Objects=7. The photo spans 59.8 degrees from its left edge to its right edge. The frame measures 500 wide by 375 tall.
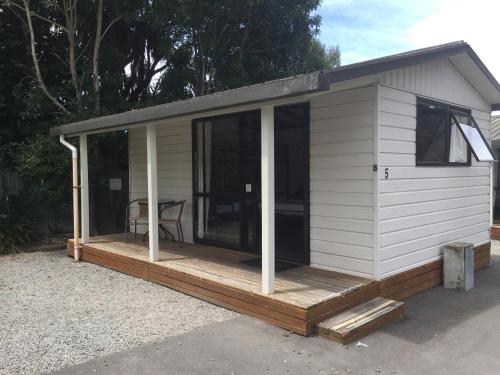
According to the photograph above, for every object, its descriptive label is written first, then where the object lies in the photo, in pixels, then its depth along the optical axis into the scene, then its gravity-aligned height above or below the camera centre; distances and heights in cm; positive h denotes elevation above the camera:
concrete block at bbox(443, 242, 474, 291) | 513 -106
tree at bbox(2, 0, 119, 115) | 788 +286
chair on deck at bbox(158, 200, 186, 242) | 660 -54
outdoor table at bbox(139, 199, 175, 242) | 688 -44
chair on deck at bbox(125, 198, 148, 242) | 712 -50
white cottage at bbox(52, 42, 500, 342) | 394 -12
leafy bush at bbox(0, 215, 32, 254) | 737 -90
